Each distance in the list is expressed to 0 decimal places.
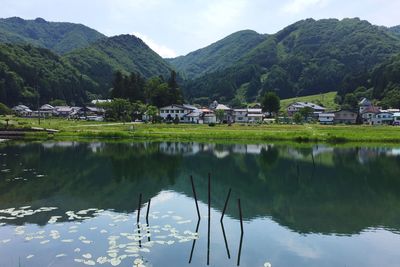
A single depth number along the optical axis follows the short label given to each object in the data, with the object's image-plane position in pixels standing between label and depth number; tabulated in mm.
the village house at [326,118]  107494
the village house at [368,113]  105750
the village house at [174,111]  104250
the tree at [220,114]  105188
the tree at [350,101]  126162
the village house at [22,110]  123906
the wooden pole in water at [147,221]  19234
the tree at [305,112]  103612
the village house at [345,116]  106819
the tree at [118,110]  95688
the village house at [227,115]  109938
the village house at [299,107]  124688
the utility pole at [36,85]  148625
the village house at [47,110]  127931
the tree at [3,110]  106169
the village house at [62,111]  128837
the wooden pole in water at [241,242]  16231
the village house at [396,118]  96025
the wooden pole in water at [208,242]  16402
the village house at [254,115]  115012
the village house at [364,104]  116612
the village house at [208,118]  106931
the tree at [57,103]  147975
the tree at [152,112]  92938
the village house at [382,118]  101800
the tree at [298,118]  95788
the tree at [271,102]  118875
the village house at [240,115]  117862
